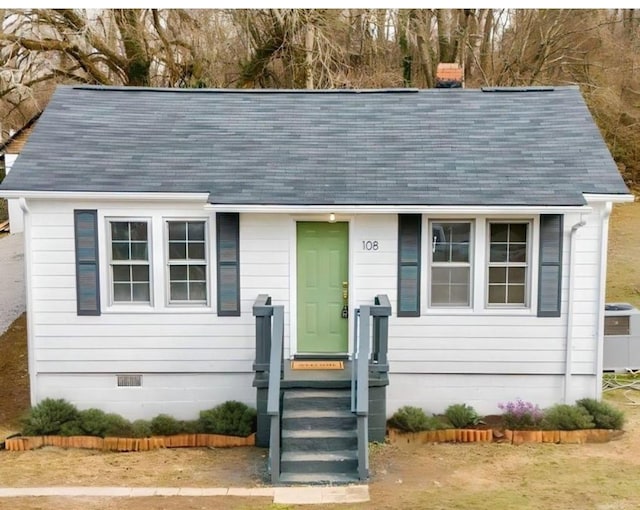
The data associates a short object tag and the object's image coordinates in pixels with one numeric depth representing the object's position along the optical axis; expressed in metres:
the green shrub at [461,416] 9.12
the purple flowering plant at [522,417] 9.01
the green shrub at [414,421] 9.01
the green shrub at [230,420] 9.09
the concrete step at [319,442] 7.89
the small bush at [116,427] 9.15
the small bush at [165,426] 9.15
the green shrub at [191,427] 9.20
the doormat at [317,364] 9.18
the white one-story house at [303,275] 9.22
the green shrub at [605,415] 8.91
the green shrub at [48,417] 9.01
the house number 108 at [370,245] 9.40
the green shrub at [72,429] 9.09
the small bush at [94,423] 9.10
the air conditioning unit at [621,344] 11.29
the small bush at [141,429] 9.14
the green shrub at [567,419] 8.90
